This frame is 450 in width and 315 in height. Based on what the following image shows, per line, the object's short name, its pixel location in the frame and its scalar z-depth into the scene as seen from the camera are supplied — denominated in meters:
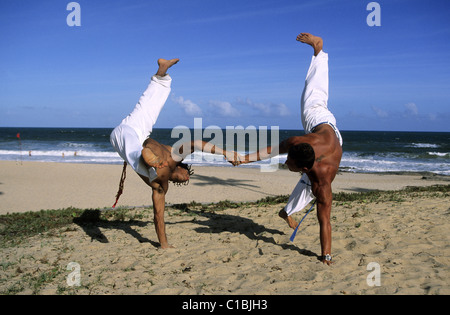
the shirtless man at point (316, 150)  4.48
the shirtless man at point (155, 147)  4.95
